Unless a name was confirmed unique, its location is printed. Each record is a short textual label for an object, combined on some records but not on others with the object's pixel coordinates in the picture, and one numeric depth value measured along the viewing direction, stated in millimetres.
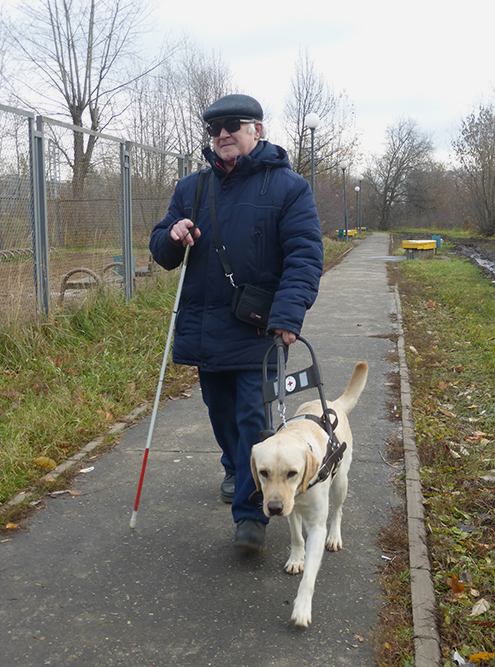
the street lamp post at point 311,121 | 19625
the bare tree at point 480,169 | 39656
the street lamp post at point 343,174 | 32250
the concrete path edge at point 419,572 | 2508
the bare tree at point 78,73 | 22531
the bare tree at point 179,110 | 23156
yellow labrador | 2545
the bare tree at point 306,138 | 28391
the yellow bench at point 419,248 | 23667
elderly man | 3177
